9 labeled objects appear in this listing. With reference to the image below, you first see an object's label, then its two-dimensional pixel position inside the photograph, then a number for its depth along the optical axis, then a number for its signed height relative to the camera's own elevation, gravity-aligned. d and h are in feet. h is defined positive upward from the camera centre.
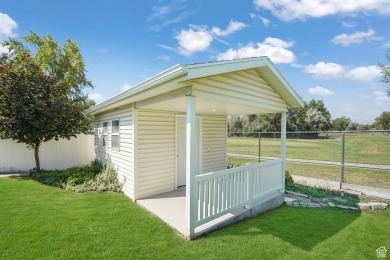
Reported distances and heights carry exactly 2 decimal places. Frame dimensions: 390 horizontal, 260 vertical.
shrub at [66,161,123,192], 20.68 -5.71
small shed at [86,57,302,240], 11.93 -0.50
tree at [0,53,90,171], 24.57 +2.42
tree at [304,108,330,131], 98.07 +2.76
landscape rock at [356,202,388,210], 17.80 -6.58
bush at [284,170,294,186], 25.14 -6.28
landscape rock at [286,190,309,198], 21.54 -6.85
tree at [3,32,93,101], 60.85 +20.94
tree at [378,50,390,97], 41.11 +10.95
